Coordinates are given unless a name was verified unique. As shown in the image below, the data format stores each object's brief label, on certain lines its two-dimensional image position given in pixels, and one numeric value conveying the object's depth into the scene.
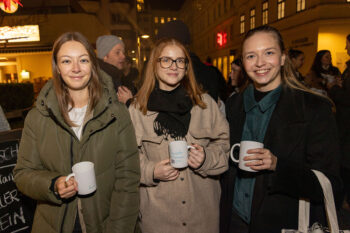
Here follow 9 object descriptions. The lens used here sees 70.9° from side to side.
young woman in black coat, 1.76
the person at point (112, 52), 3.79
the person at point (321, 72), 4.92
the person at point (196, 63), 3.11
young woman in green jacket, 1.85
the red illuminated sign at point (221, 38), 29.11
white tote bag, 1.60
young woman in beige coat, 2.12
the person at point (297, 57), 5.35
